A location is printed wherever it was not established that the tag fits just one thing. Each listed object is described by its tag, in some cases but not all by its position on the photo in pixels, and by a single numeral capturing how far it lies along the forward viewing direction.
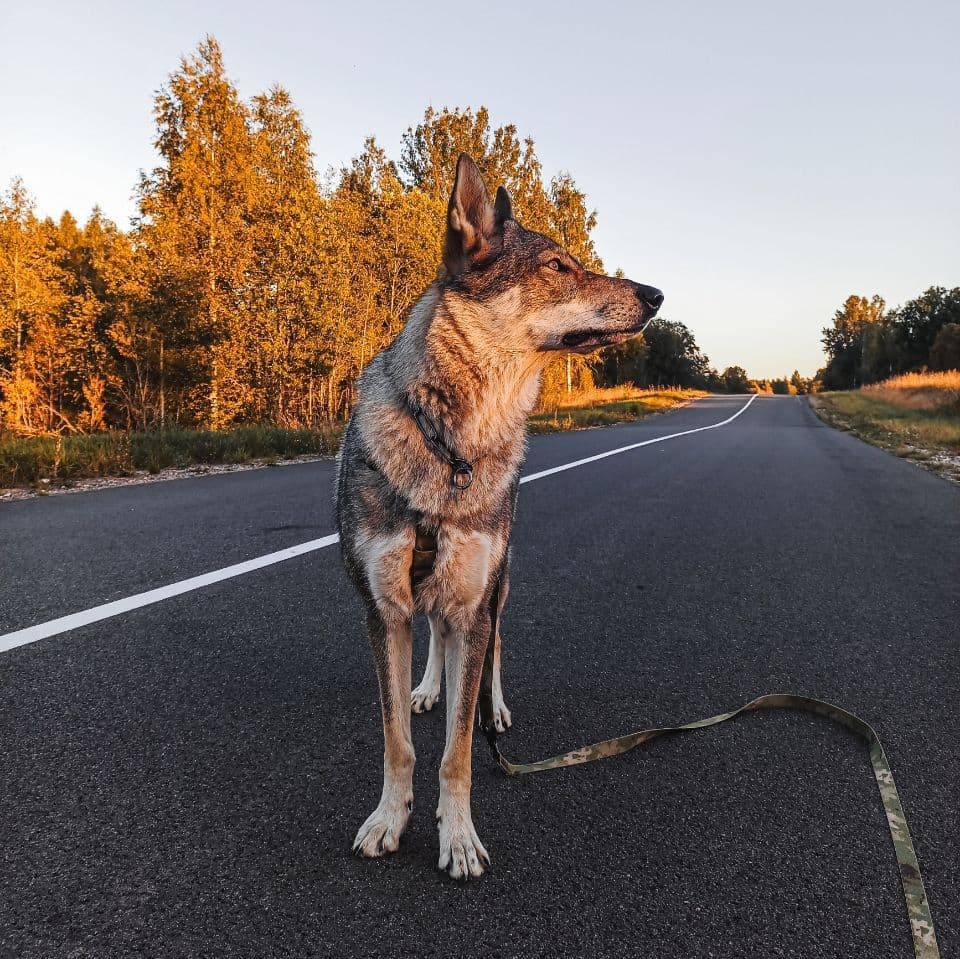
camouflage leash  1.50
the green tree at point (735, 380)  126.94
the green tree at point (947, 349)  46.69
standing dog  1.98
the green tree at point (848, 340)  90.60
